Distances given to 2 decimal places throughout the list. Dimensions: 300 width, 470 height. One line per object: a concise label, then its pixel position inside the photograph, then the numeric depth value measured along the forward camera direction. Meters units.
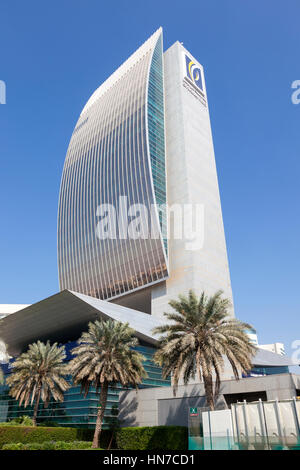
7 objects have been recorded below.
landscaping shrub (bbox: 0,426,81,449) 34.78
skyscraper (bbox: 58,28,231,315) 69.25
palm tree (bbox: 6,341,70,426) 40.03
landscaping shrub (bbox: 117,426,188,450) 30.09
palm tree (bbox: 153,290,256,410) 27.30
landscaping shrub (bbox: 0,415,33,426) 38.99
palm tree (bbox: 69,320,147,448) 32.06
